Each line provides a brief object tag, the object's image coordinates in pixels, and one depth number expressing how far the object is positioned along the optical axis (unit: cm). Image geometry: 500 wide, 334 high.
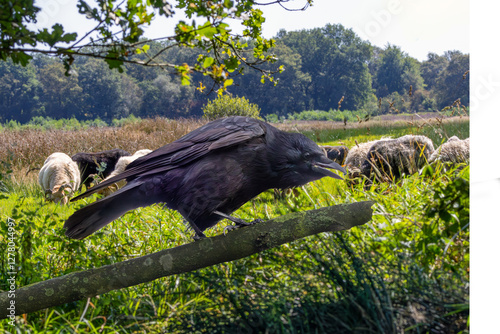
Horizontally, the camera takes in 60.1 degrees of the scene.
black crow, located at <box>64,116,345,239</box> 242
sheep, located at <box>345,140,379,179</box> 520
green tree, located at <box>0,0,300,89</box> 222
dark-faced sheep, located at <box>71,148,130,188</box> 644
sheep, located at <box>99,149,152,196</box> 573
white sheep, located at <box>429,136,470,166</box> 394
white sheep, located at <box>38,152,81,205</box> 540
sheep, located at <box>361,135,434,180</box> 472
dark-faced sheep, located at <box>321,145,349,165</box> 621
